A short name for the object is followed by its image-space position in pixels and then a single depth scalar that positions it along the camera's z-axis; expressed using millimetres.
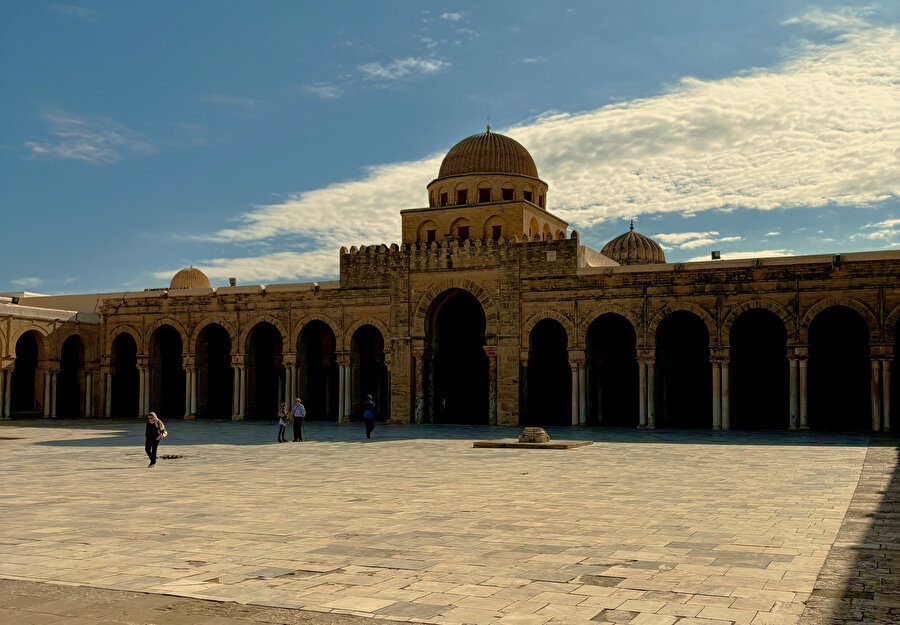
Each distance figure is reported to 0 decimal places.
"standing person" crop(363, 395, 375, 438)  25047
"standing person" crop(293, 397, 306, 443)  24153
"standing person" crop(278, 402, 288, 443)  24125
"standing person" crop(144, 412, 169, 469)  16828
